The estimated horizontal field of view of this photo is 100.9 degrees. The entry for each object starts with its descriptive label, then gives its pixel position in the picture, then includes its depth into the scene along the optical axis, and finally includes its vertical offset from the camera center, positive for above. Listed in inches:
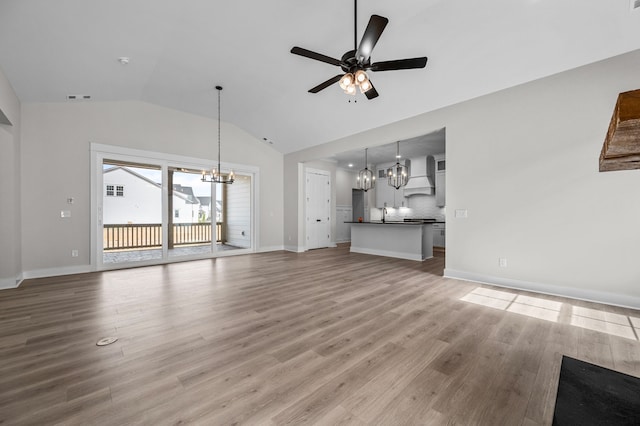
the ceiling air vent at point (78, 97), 187.0 +82.9
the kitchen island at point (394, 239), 253.9 -29.2
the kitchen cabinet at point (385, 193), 392.8 +28.3
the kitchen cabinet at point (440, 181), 338.7 +39.4
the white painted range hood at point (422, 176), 350.3 +47.1
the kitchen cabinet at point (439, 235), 339.3 -30.7
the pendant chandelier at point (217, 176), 215.2 +34.6
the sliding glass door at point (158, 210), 216.7 +2.2
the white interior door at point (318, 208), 331.9 +4.8
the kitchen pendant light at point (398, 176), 283.4 +38.8
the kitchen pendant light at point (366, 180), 313.9 +38.7
